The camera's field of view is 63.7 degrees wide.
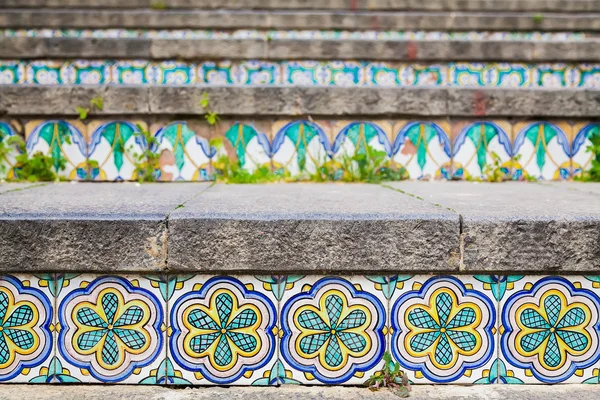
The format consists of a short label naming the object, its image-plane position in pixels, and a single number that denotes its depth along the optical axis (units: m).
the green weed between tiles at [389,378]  1.21
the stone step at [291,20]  3.61
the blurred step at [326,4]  3.96
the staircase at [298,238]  1.22
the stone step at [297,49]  2.84
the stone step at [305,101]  2.07
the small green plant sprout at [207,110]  2.08
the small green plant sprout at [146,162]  2.08
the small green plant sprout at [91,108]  2.06
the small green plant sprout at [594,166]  2.11
